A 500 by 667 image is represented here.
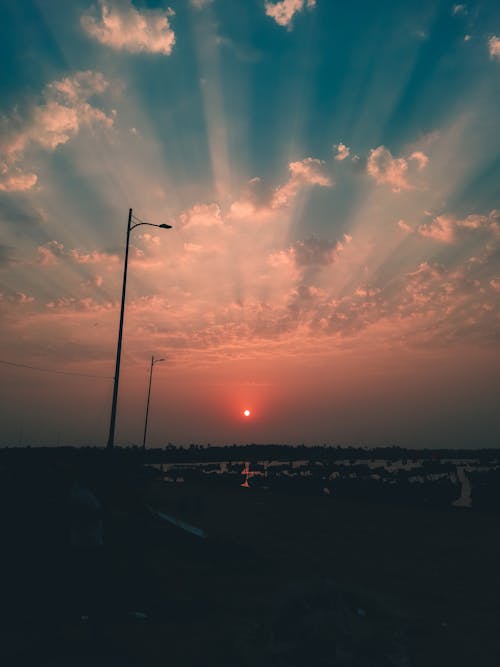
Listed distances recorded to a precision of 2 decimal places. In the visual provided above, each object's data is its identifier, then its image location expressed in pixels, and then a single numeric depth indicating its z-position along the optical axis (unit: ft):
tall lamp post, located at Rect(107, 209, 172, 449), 65.62
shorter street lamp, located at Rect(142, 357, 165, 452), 166.83
